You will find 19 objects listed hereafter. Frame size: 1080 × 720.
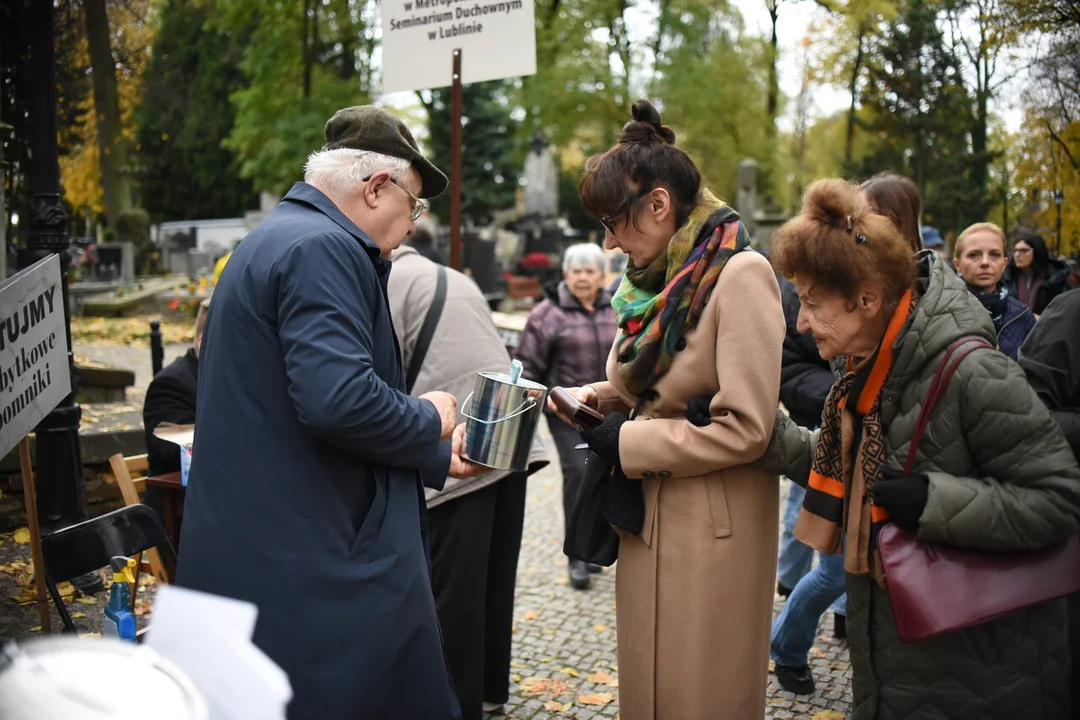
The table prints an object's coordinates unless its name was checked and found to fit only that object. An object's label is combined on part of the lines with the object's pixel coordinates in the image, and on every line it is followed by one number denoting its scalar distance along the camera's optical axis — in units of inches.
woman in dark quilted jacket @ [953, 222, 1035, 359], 172.4
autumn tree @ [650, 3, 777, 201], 980.6
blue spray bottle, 121.1
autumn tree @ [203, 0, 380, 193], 775.7
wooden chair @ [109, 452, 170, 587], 158.4
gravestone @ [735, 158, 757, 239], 781.3
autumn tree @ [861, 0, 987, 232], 233.9
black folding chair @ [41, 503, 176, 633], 124.8
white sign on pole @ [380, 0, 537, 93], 197.8
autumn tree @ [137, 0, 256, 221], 1275.8
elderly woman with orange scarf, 83.3
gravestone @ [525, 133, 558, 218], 1232.2
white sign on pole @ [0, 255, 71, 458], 127.8
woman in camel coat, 99.0
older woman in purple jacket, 242.5
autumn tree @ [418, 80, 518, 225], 1382.9
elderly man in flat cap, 84.3
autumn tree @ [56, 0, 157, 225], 285.4
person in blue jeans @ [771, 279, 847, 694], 157.5
